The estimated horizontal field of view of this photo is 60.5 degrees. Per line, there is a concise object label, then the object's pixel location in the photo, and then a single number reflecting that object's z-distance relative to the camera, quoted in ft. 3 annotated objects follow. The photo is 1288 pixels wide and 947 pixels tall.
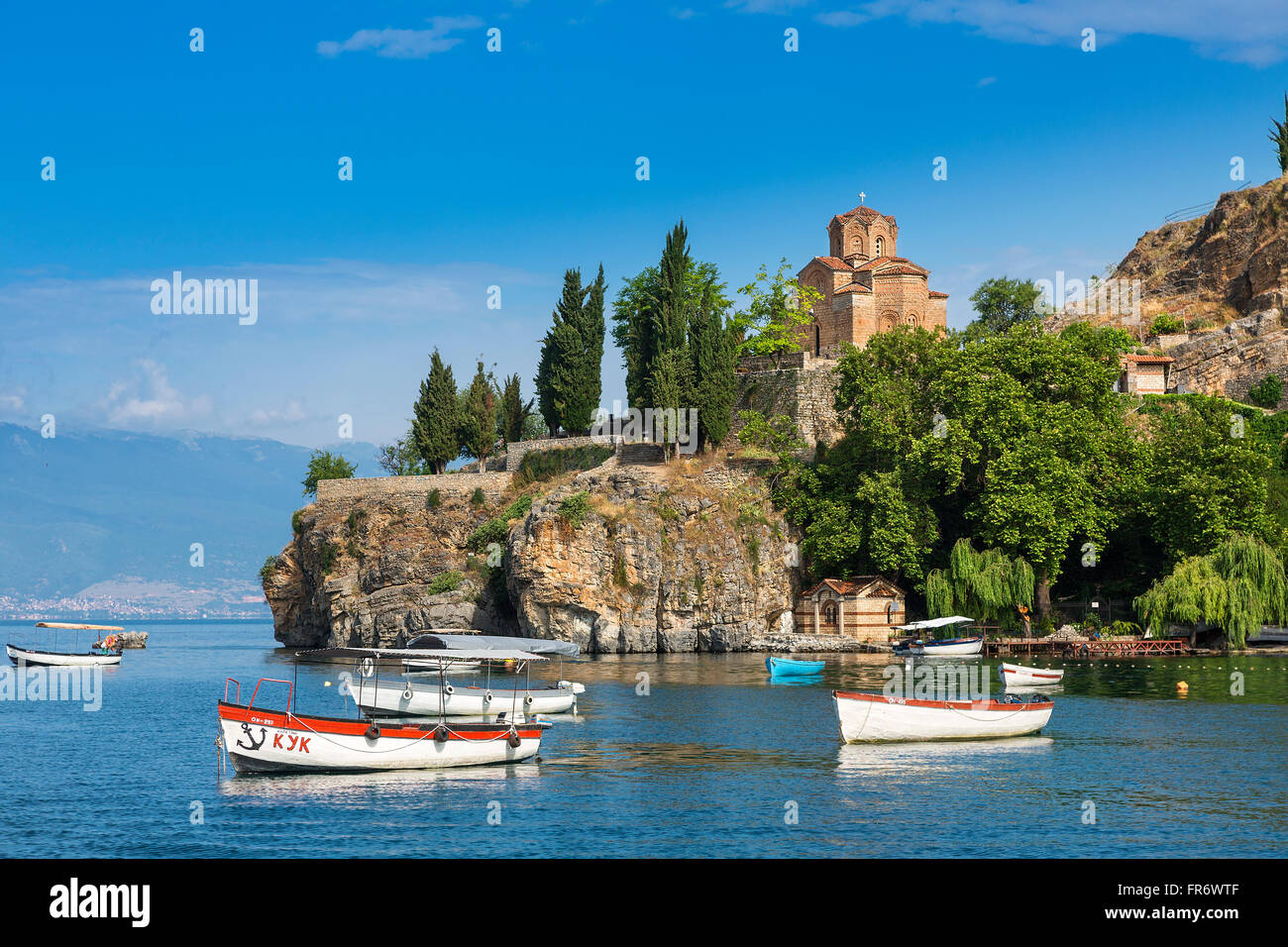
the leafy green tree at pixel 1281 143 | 314.55
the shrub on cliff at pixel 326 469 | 329.72
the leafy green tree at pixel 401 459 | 350.02
